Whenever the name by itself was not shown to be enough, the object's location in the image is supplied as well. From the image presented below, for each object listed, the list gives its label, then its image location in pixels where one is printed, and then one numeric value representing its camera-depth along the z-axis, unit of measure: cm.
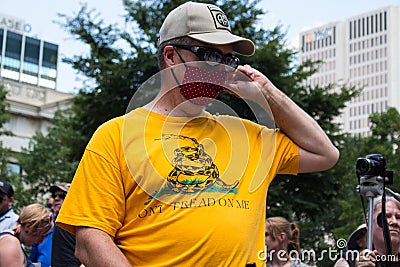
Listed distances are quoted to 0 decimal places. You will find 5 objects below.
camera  383
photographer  454
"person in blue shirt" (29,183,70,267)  693
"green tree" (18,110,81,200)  2755
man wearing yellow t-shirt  242
